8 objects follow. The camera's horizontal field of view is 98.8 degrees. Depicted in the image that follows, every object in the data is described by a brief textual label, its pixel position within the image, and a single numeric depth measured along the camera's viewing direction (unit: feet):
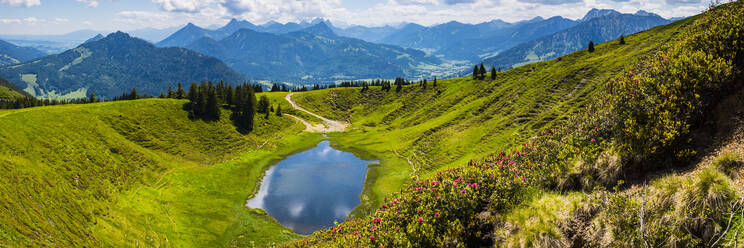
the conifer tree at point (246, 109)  421.18
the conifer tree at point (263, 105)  479.82
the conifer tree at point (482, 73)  510.09
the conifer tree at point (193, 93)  393.50
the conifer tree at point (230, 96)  446.19
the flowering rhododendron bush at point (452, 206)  52.03
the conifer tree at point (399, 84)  621.31
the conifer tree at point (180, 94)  442.54
